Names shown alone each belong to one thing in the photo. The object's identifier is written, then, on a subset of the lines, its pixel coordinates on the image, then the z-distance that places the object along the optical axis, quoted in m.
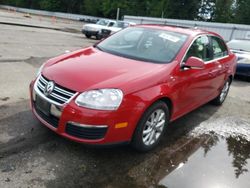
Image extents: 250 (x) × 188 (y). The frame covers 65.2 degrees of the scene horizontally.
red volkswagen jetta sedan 2.14
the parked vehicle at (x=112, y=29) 14.04
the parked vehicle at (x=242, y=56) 6.36
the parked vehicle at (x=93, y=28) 14.37
